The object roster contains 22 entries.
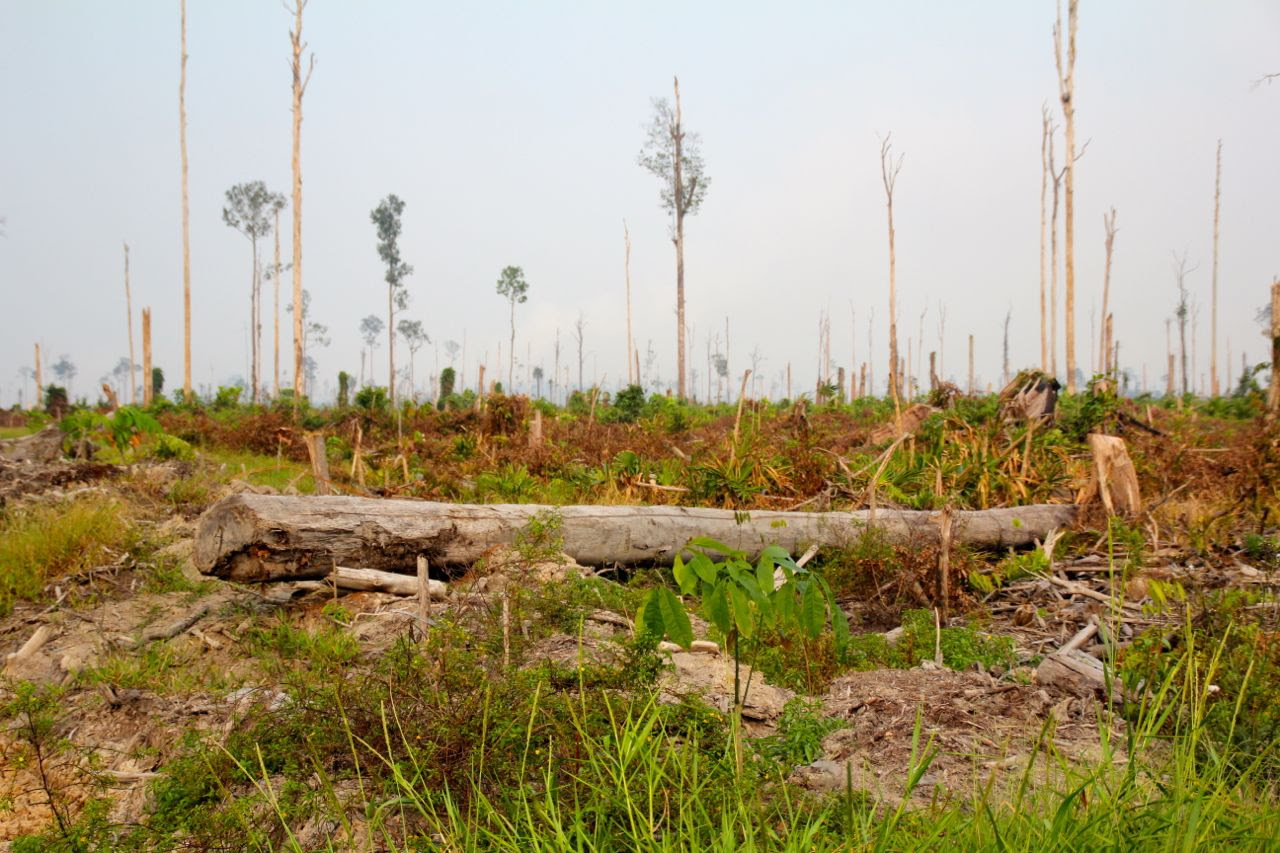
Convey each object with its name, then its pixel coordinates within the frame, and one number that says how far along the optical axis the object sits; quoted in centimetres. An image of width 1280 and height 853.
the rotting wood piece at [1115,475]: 695
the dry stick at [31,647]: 458
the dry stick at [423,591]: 438
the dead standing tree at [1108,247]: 2740
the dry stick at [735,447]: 783
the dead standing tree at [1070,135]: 2027
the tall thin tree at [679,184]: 2996
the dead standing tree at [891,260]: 2285
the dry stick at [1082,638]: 453
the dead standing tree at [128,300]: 3240
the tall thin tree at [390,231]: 4662
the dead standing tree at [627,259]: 3128
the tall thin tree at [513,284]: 4572
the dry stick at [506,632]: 346
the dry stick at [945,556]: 556
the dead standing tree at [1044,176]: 2467
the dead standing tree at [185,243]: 2362
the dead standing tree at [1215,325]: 3168
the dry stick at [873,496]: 618
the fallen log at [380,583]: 529
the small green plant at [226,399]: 1817
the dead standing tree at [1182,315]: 3772
